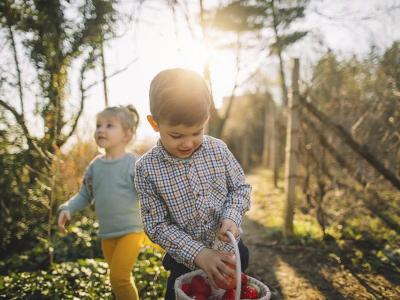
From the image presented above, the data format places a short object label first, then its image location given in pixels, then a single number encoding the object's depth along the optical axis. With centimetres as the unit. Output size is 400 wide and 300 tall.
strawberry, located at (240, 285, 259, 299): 123
